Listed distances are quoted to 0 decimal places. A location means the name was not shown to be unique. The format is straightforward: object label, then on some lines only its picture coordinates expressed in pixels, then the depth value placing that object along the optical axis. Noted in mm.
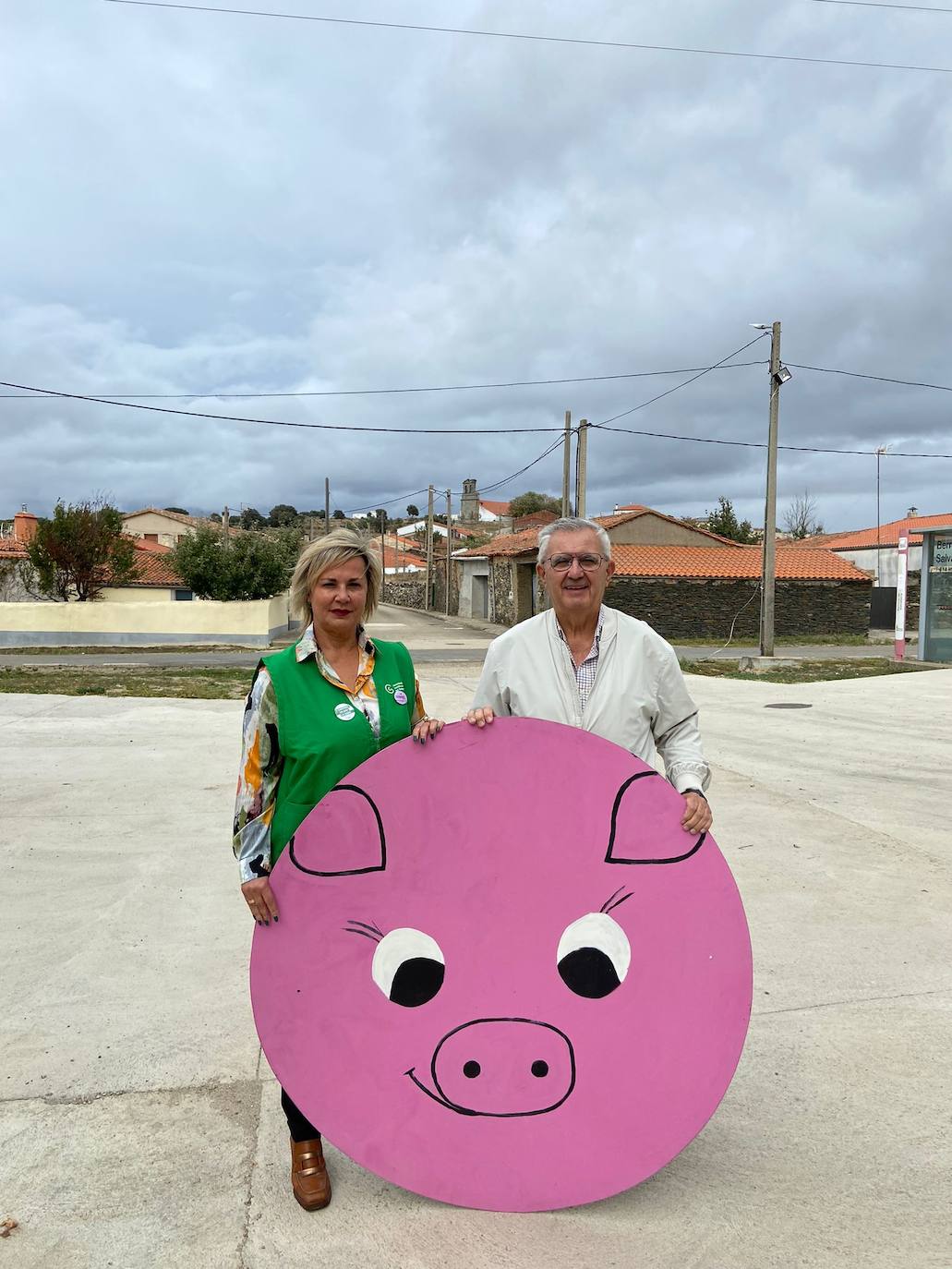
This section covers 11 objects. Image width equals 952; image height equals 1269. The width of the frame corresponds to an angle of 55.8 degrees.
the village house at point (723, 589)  32594
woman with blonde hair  2400
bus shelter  21891
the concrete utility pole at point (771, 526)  21078
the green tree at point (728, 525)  61000
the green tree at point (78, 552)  30625
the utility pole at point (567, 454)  29375
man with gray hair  2535
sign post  21766
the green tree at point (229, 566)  31828
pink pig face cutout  2215
